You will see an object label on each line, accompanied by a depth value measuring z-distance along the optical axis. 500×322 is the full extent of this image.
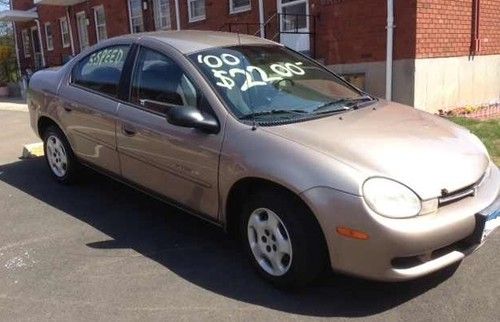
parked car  3.04
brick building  9.23
